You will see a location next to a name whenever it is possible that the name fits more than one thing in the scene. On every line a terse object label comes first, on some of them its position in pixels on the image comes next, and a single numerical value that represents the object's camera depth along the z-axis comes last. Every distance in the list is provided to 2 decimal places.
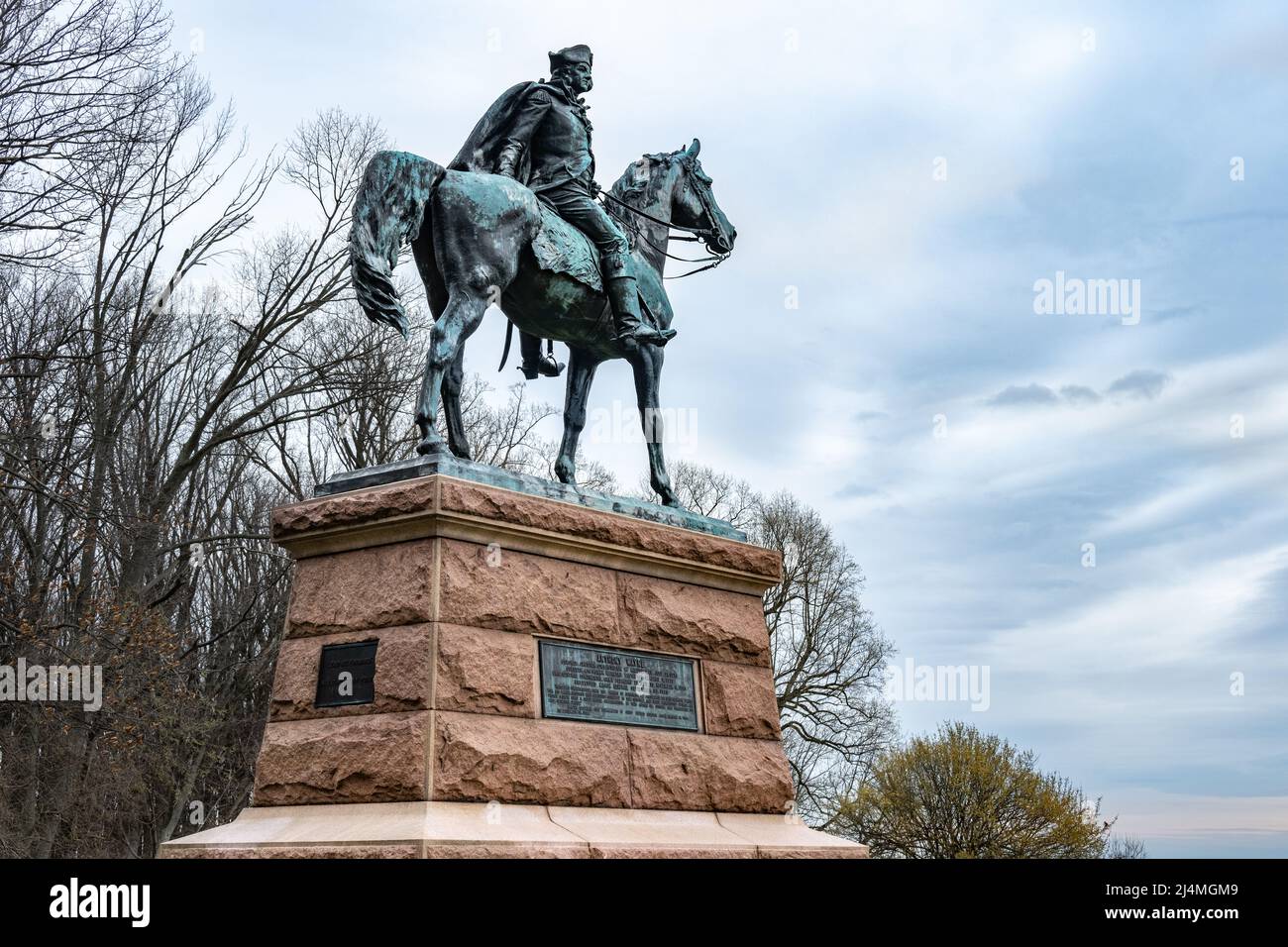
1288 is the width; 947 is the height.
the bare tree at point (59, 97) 14.51
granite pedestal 6.68
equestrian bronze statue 7.96
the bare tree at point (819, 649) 31.14
